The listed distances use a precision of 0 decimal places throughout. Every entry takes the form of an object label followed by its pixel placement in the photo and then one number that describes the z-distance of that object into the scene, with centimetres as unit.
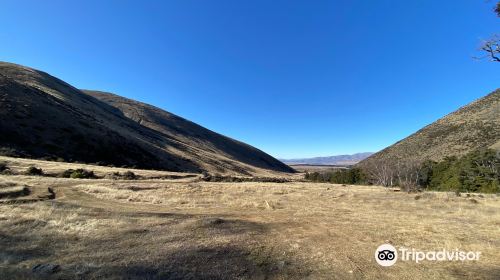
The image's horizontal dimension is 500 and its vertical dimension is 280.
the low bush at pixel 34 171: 3191
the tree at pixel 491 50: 1346
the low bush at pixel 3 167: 3174
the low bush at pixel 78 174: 3463
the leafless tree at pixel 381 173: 6341
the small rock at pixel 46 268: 927
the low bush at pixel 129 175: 3954
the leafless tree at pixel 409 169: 5906
